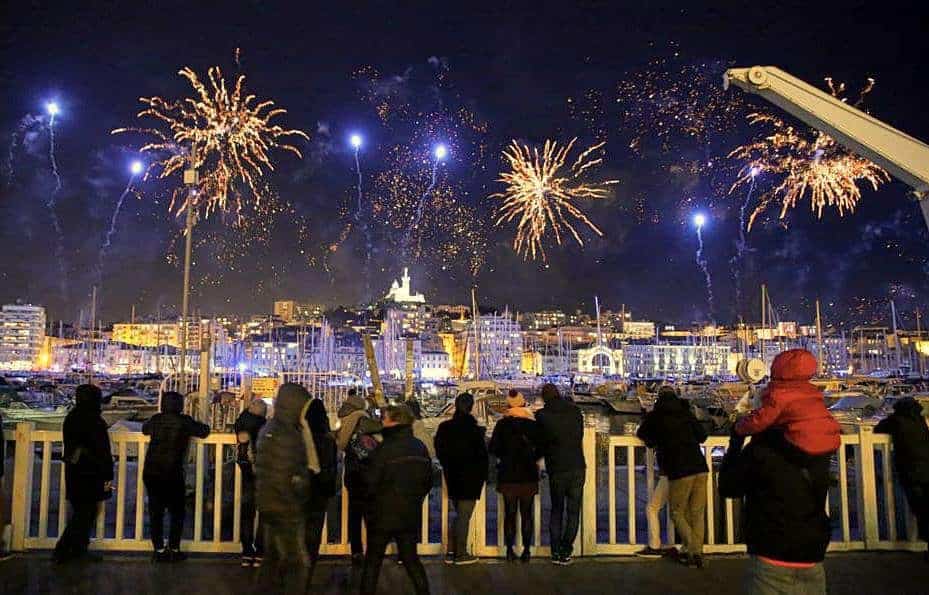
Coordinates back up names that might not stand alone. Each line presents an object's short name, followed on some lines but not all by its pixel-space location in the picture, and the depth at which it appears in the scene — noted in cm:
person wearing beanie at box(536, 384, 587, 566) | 681
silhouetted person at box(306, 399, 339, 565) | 555
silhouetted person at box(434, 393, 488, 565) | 653
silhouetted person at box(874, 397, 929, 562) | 686
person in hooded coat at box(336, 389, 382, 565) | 646
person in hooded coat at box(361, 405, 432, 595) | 511
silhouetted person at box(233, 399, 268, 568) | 659
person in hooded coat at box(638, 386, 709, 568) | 661
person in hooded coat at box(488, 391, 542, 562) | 675
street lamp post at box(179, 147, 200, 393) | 1585
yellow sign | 4169
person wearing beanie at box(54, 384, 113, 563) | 666
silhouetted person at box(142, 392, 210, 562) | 666
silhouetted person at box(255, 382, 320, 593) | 498
